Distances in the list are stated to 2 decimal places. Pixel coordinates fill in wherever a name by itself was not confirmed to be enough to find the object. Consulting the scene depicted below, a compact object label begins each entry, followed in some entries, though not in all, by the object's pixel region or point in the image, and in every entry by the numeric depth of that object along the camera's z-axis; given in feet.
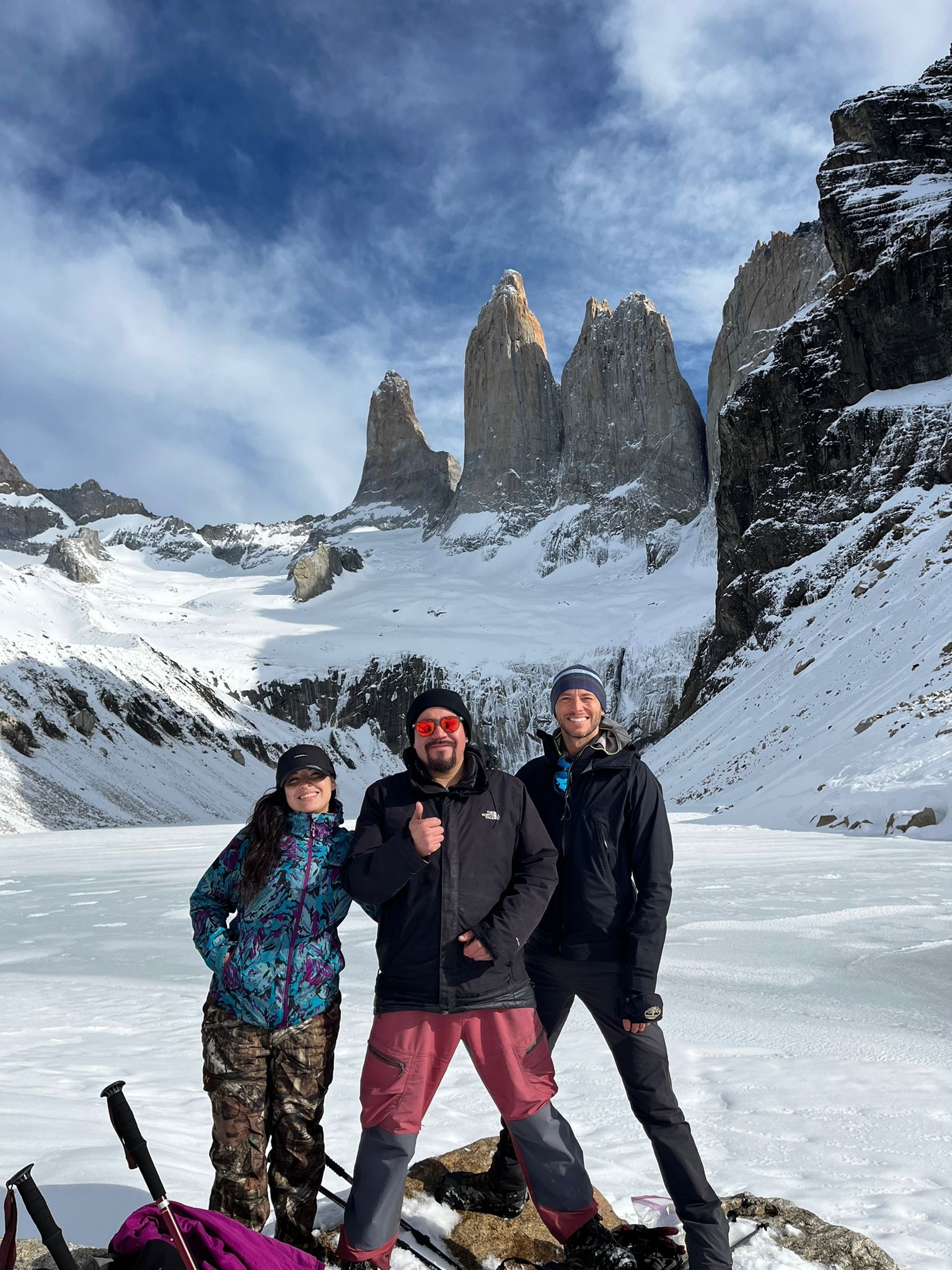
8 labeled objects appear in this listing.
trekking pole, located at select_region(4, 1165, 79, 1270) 6.17
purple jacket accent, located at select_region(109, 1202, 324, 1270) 7.51
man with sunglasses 9.61
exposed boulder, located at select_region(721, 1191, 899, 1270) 9.44
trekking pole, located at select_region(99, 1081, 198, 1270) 7.27
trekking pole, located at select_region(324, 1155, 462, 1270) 9.86
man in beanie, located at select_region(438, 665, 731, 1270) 10.27
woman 9.99
